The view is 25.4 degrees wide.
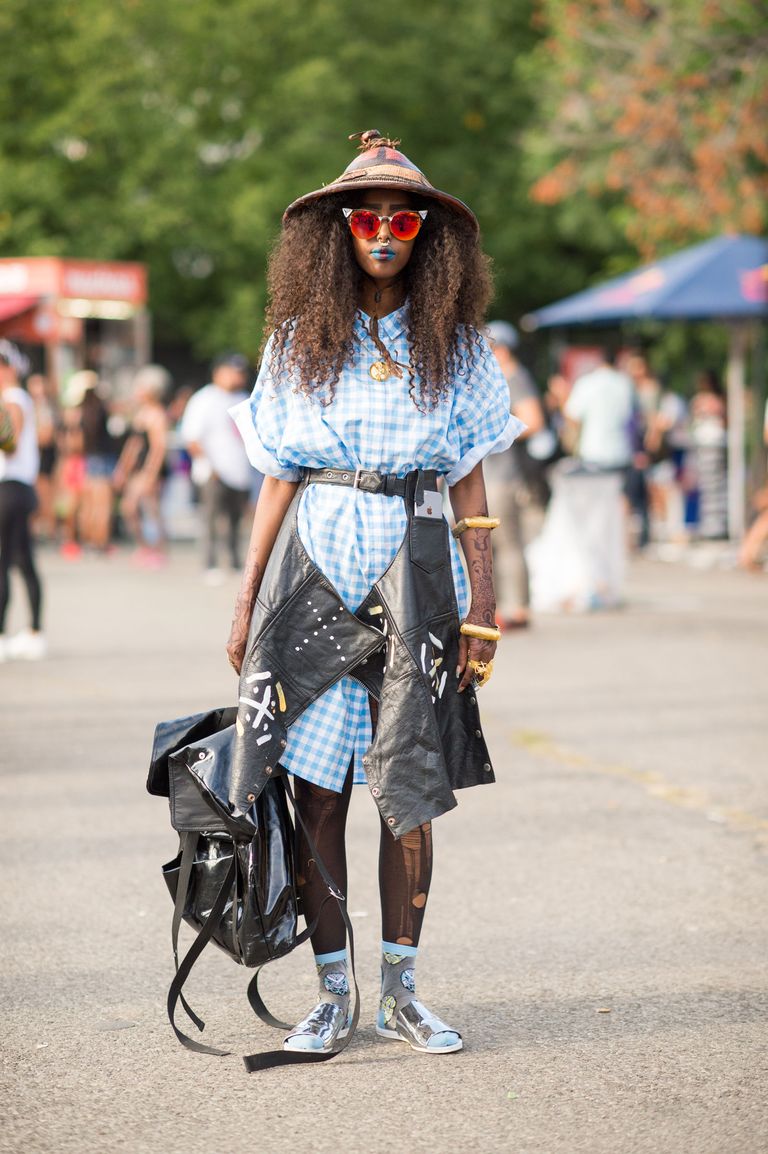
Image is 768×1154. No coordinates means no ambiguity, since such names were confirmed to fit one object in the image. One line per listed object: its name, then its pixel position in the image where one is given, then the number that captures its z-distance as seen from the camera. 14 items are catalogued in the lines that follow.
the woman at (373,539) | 3.74
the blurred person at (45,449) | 18.38
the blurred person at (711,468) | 18.78
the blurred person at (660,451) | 18.27
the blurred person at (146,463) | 17.88
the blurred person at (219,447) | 15.08
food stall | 22.27
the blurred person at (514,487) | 11.04
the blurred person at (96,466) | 18.28
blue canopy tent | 16.67
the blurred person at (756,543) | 14.80
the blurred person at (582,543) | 12.59
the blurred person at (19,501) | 10.11
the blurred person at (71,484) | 18.84
